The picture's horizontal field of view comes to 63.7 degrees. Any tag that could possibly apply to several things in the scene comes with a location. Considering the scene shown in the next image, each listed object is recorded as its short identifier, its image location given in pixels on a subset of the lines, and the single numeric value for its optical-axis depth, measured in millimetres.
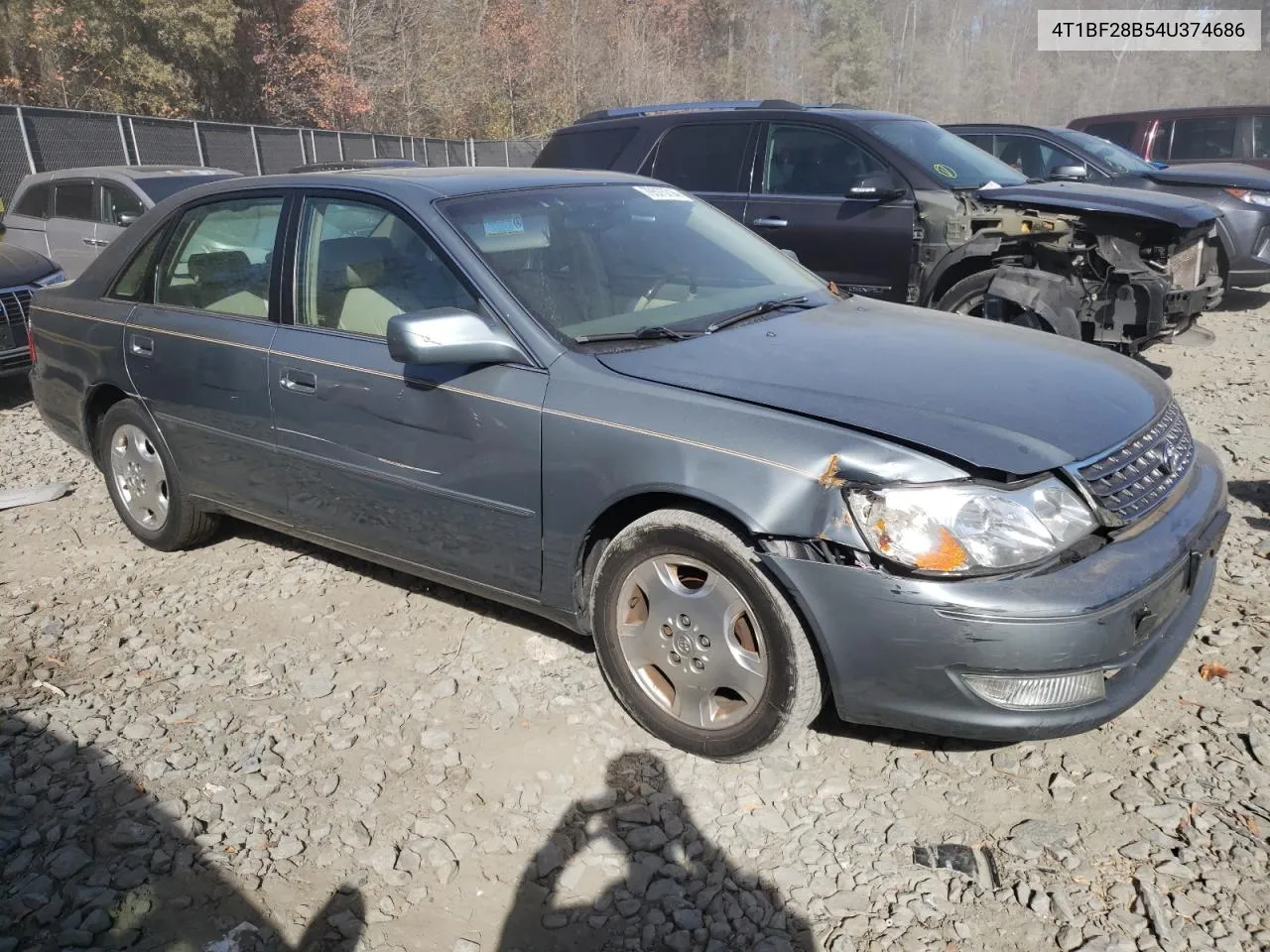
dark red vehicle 13359
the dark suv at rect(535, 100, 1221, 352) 6289
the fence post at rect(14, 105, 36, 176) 16500
